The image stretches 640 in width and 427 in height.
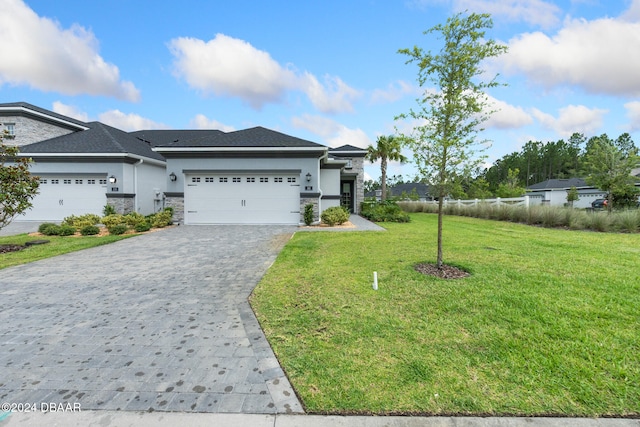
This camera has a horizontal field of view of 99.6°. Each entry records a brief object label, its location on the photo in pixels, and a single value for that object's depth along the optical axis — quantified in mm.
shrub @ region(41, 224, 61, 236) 10117
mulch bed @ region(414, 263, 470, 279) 4844
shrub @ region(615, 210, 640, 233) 10195
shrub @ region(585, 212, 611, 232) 10562
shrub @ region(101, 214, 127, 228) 11375
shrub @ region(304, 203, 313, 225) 12867
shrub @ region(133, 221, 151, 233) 10970
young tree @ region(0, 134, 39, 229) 7812
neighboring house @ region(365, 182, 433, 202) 49700
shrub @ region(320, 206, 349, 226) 12672
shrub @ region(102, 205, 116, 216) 13231
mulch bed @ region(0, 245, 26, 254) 7586
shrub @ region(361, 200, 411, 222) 14797
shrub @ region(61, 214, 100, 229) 11313
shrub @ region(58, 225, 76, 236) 10078
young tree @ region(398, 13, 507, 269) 4543
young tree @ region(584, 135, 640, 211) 12766
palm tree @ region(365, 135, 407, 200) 22938
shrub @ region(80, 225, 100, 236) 10180
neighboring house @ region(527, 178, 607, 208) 31047
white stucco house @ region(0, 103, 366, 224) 12914
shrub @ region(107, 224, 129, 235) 10352
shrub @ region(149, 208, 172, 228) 12070
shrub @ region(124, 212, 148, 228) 11420
